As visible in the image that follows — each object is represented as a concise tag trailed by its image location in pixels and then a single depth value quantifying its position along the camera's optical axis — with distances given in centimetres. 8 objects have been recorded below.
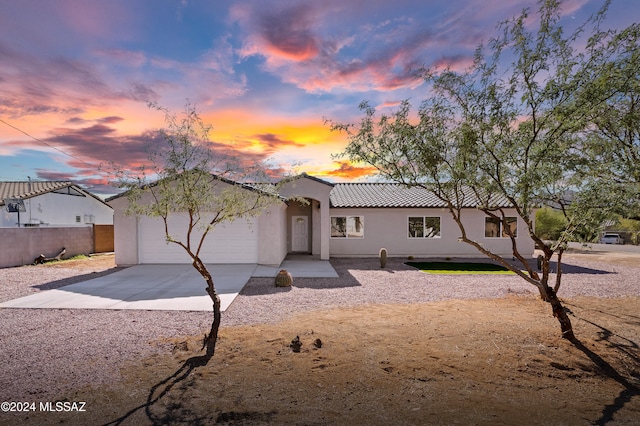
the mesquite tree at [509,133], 559
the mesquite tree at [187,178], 622
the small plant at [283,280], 1159
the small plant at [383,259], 1659
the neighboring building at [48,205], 2239
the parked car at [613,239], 3422
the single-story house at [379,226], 1933
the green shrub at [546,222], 3131
